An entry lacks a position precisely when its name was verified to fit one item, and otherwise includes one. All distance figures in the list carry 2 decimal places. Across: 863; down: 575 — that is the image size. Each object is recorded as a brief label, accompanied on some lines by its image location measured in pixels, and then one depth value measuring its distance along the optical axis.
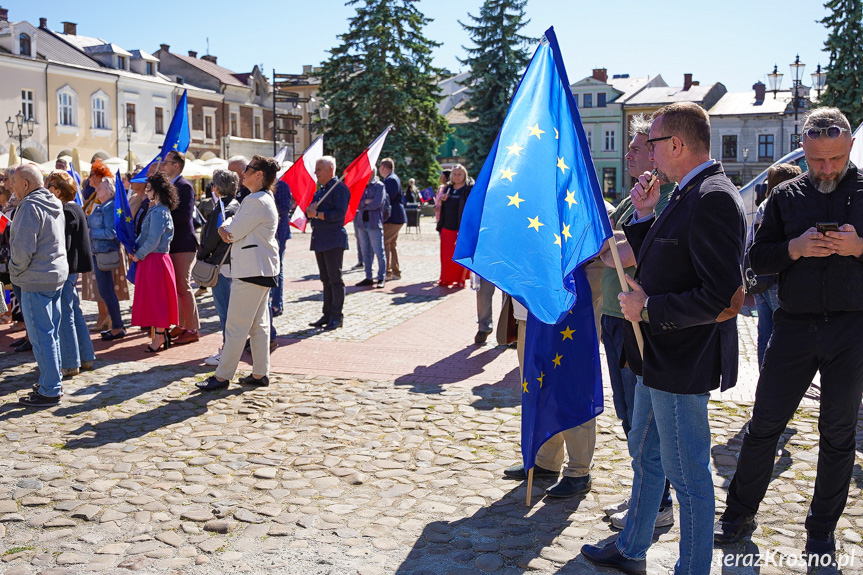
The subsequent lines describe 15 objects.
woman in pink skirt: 8.83
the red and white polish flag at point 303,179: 11.58
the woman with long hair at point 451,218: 13.53
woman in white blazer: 7.34
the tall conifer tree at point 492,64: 48.47
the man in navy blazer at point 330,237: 10.59
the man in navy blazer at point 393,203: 15.50
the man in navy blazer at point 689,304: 3.22
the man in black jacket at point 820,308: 3.88
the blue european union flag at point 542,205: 3.82
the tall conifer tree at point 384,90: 45.81
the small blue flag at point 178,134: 11.27
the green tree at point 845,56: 42.03
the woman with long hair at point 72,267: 7.67
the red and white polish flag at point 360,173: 12.09
